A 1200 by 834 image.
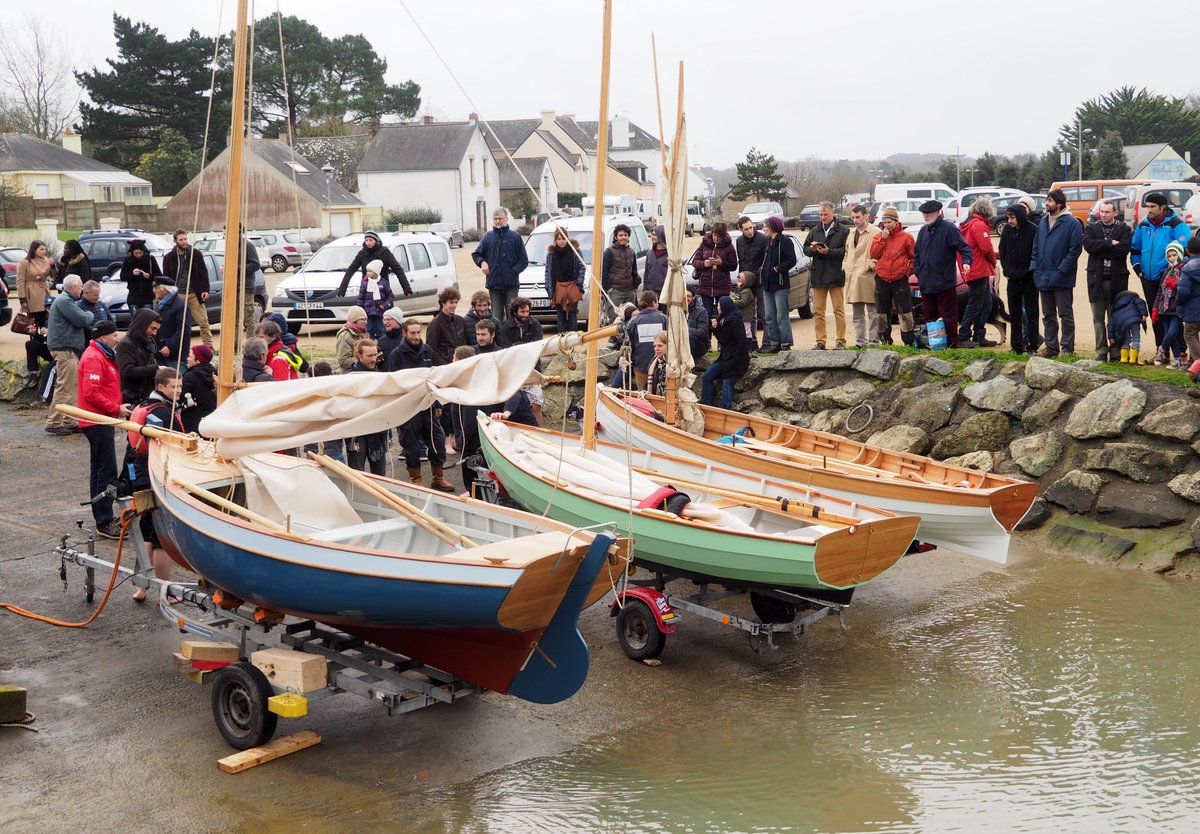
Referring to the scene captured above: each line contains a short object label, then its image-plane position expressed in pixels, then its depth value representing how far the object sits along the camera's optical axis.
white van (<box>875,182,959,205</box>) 43.38
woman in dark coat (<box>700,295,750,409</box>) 14.39
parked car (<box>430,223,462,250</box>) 51.88
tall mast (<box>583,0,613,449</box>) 10.94
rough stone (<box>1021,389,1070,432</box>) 12.83
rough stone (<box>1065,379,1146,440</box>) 12.20
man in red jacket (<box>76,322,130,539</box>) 11.04
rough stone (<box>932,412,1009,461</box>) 13.16
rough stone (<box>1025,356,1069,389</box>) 13.08
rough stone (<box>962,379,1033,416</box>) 13.18
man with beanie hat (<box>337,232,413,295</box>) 17.50
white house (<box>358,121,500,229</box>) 66.38
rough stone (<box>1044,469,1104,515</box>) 11.92
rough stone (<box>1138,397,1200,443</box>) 11.77
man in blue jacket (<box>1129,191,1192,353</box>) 13.26
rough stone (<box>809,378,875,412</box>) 14.61
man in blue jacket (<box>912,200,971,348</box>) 14.26
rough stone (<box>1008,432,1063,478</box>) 12.55
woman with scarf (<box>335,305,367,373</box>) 13.71
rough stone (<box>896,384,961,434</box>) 13.69
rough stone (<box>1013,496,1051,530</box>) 12.16
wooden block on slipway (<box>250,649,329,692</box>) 7.26
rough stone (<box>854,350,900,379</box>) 14.57
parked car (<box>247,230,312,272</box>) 41.66
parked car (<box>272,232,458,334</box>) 20.33
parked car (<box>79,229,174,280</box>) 28.05
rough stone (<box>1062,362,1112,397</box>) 12.80
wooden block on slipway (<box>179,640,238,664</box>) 7.88
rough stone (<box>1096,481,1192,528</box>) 11.37
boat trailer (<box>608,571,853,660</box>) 8.91
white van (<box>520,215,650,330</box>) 19.66
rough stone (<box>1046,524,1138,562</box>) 11.30
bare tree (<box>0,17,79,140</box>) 75.06
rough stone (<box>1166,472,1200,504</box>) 11.27
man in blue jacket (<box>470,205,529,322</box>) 17.16
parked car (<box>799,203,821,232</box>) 47.16
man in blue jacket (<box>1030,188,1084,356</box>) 13.45
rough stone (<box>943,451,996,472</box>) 12.87
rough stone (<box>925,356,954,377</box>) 14.07
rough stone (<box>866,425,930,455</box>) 13.62
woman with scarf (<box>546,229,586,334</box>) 16.81
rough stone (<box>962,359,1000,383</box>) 13.71
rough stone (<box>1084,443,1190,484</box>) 11.74
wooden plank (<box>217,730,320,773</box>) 7.29
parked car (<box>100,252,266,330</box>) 20.72
